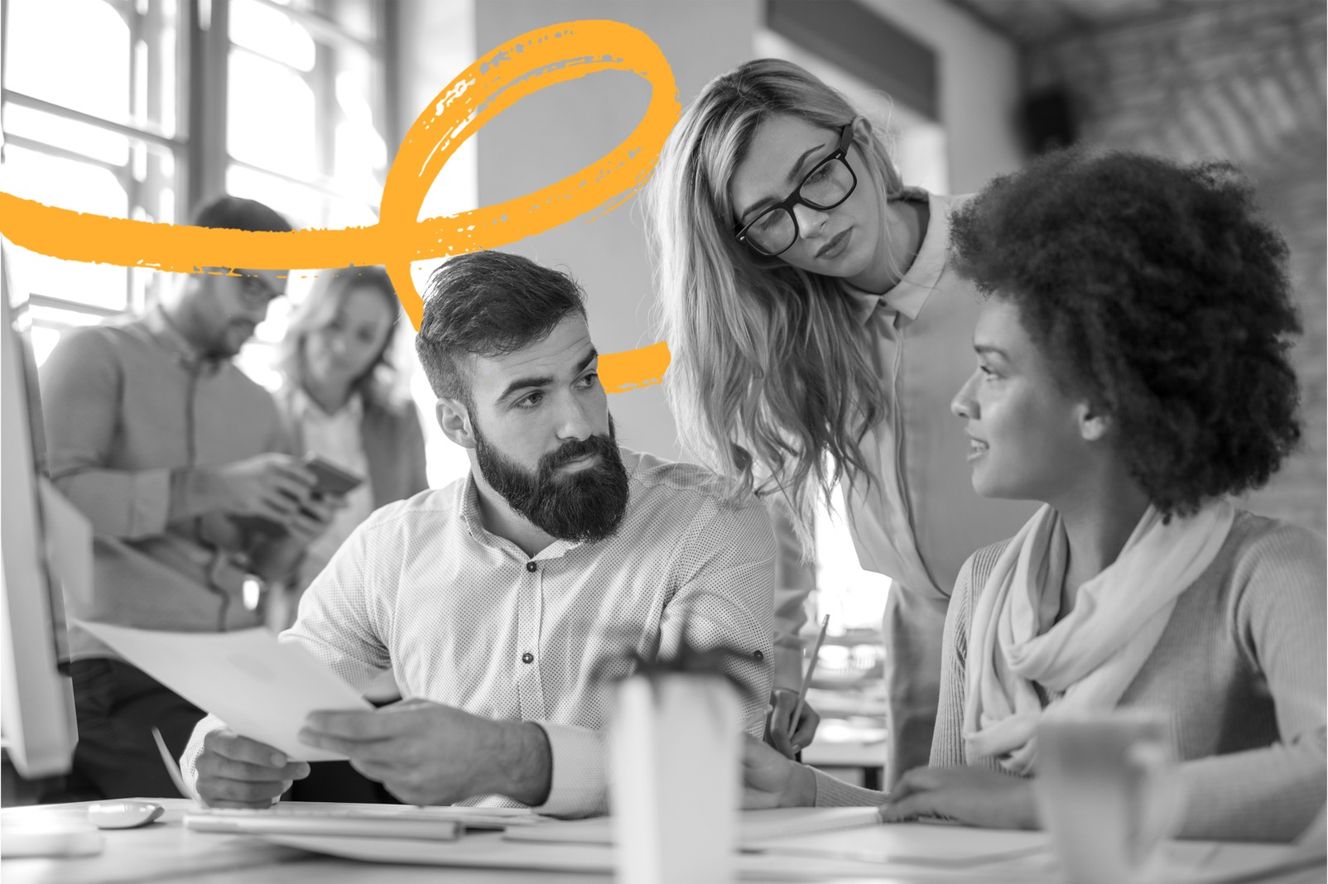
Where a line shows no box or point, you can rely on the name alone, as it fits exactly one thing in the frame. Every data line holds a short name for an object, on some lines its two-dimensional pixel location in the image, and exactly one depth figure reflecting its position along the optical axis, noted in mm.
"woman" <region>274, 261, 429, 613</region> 3529
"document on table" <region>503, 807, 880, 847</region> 1213
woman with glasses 2176
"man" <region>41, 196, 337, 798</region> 2775
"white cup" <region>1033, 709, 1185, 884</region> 838
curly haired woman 1316
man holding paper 1892
